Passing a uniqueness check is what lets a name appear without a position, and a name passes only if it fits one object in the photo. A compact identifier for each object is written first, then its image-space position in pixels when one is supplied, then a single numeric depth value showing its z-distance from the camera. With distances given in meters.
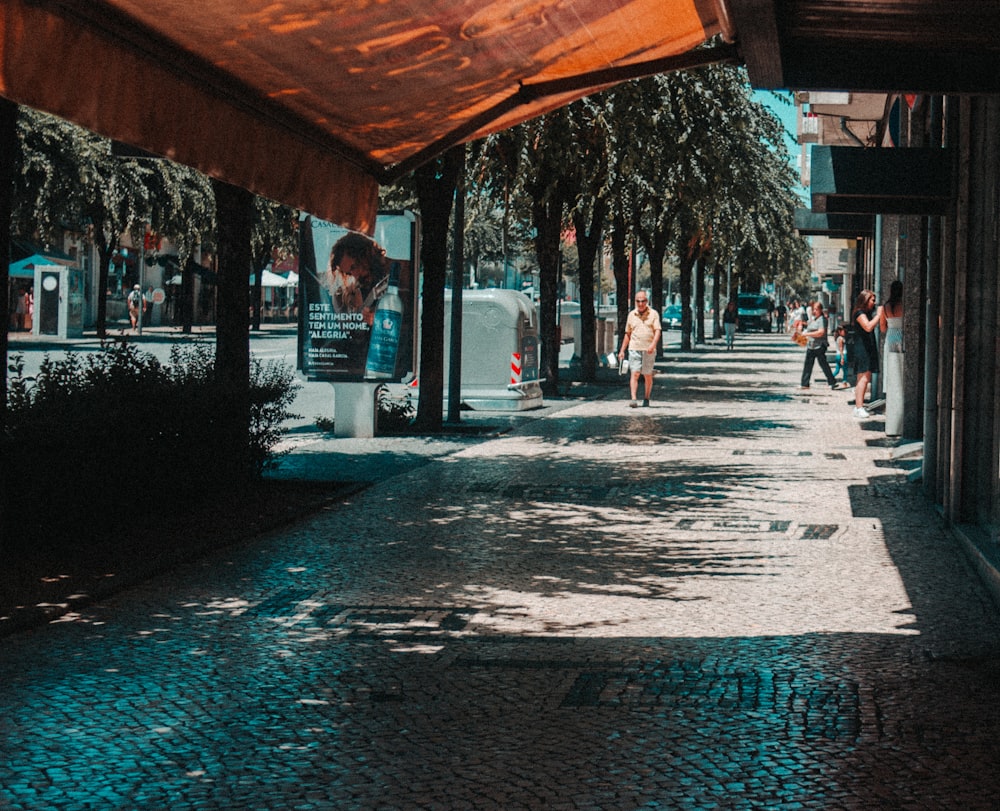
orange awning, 6.16
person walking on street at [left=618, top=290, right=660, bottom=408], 23.67
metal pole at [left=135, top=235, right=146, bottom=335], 53.81
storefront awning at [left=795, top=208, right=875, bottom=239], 22.08
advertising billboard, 17.88
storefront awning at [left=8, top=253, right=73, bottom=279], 53.38
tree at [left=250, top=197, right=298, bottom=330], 52.52
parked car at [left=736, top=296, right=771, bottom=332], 89.94
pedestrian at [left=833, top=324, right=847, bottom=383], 32.22
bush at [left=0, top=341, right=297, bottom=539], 8.95
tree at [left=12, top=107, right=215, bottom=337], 42.34
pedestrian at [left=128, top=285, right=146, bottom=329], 60.66
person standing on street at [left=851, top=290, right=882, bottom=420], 21.86
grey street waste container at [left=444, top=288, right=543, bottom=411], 23.12
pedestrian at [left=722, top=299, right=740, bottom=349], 54.94
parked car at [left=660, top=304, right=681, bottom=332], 100.45
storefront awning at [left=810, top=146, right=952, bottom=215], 10.86
